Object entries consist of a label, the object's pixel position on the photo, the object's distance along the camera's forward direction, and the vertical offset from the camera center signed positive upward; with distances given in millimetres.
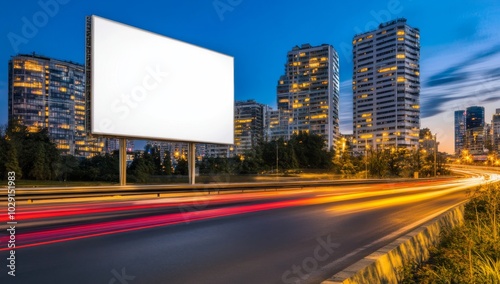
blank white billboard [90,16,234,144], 21812 +3664
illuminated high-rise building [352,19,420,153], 175625 +28348
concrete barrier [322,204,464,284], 4344 -1573
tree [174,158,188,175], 63478 -3638
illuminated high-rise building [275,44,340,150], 186250 +25527
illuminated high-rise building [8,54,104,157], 151375 +19659
